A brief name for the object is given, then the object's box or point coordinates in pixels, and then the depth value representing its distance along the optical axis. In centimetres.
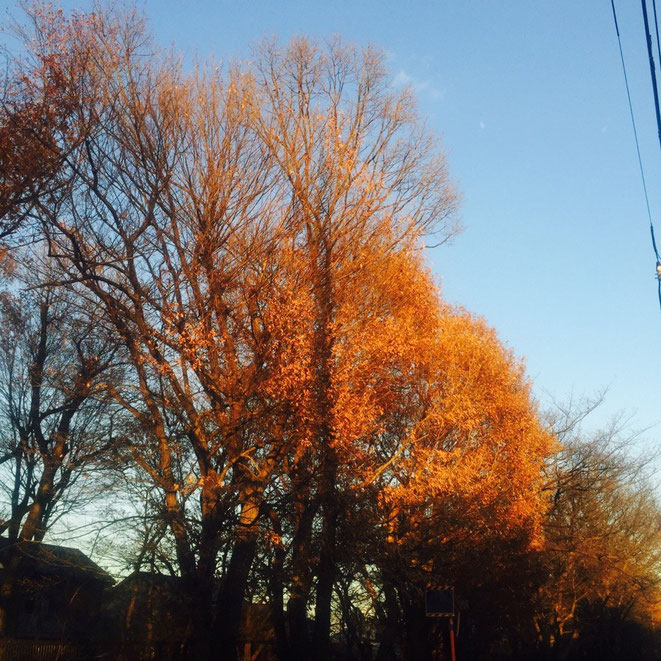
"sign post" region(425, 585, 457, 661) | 1575
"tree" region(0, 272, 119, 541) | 1873
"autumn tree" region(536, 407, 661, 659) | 2895
